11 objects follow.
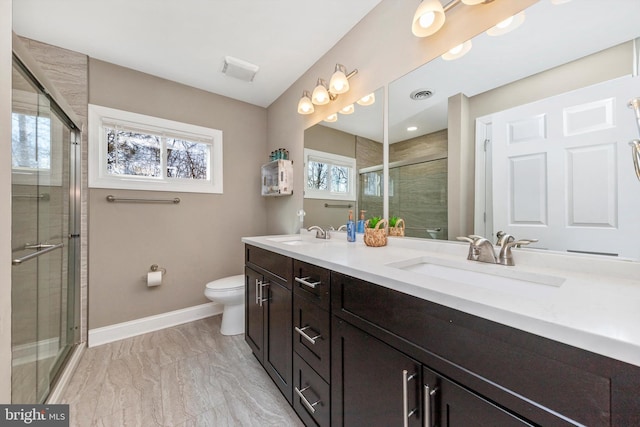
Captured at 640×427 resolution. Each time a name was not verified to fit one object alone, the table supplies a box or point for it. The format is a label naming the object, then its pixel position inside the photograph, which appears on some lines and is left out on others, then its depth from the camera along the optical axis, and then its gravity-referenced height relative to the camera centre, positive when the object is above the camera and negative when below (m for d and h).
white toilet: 2.08 -0.75
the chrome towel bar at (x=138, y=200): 2.09 +0.12
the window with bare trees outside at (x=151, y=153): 2.08 +0.58
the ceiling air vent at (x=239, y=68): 2.09 +1.30
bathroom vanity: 0.43 -0.30
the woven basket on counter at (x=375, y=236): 1.47 -0.14
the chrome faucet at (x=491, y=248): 0.94 -0.14
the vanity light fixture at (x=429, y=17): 1.17 +0.97
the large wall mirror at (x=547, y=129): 0.79 +0.34
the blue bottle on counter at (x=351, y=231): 1.71 -0.12
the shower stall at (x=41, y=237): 1.15 -0.14
